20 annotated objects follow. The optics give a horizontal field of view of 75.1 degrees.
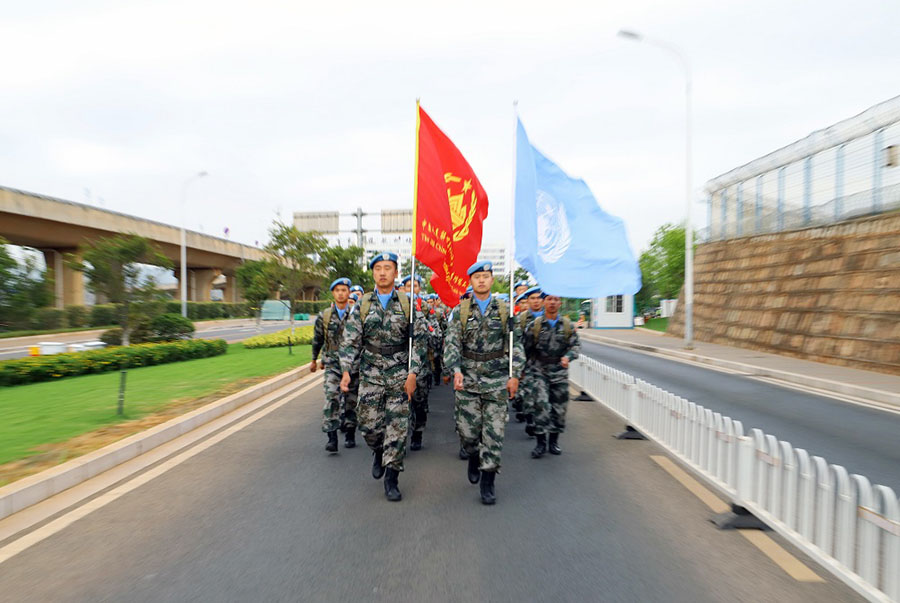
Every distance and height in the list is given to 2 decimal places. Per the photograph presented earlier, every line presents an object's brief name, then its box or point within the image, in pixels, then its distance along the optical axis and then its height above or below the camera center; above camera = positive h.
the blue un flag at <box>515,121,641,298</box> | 6.06 +0.57
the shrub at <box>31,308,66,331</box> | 30.77 -1.84
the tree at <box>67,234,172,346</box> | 16.11 +0.29
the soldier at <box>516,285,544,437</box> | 6.50 -0.36
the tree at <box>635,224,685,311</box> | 53.06 +2.50
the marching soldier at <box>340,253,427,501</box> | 4.89 -0.60
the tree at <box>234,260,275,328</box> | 25.17 -0.08
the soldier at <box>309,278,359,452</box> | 6.37 -0.93
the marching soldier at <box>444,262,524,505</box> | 4.82 -0.66
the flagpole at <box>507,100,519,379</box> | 5.51 +0.50
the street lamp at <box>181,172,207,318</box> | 34.47 +0.95
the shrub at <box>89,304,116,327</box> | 34.50 -1.87
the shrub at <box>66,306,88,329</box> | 33.46 -1.81
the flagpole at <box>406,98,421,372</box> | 4.71 +0.06
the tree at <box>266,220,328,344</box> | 24.86 +1.14
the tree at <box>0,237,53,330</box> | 11.54 -0.12
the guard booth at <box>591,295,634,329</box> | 43.03 -1.87
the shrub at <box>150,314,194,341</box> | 17.88 -1.29
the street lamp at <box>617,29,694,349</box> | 20.62 +1.97
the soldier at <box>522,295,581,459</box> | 6.21 -0.86
